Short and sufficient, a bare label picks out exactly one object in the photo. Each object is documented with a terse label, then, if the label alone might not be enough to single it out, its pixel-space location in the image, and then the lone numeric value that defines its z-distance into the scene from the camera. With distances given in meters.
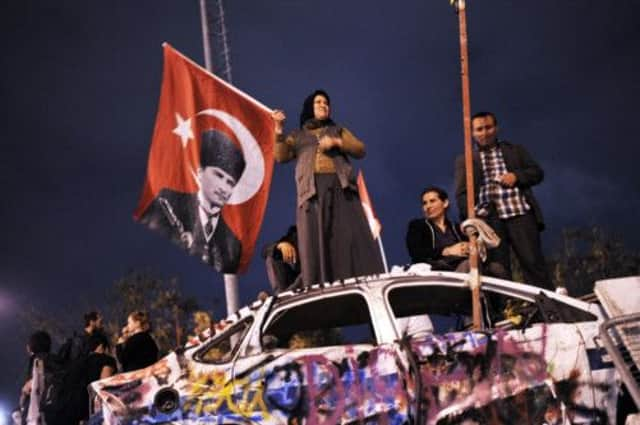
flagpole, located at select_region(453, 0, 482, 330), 5.97
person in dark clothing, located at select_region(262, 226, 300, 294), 7.74
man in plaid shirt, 7.22
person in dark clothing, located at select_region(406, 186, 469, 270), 6.84
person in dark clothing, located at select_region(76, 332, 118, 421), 7.62
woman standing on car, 7.18
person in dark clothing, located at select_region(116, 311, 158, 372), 7.24
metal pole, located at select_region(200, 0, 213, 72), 13.94
